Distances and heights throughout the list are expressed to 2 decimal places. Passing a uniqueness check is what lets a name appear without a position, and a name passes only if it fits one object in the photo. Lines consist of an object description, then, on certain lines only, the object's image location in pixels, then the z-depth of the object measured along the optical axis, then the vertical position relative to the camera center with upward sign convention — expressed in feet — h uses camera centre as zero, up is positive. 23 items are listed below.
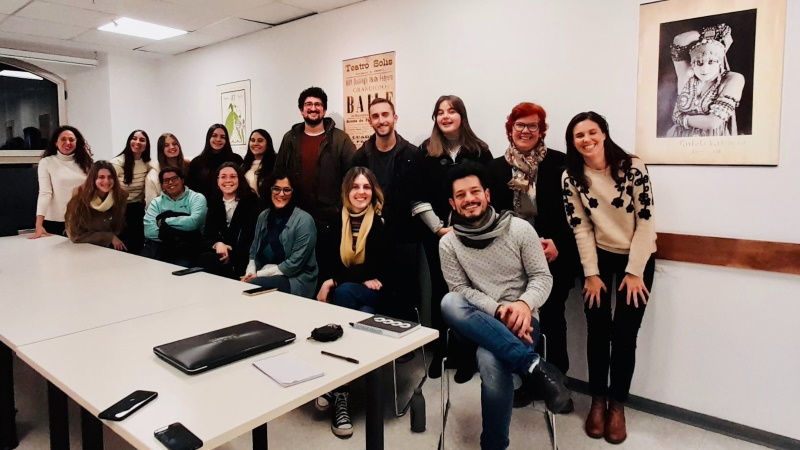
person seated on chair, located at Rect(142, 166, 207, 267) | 11.66 -0.97
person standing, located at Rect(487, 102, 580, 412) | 8.50 -0.40
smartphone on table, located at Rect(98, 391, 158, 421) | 3.58 -1.63
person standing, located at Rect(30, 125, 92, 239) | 13.02 +0.14
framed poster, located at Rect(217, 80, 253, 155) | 15.31 +2.05
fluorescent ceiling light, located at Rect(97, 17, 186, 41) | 14.12 +4.29
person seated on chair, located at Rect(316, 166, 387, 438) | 9.07 -1.10
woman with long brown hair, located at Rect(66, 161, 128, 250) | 11.85 -0.69
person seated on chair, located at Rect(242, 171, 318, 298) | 9.45 -1.28
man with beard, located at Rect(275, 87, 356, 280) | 11.40 +0.50
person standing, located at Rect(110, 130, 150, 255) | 13.50 +0.05
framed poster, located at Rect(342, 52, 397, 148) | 11.79 +2.17
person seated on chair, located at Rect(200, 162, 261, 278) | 11.34 -1.00
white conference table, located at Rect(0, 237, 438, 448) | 3.76 -1.62
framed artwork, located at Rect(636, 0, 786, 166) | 7.22 +1.42
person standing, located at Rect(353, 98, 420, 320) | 9.11 -0.12
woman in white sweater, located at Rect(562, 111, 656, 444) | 7.61 -1.06
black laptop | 4.39 -1.54
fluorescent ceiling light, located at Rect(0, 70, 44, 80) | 17.65 +3.67
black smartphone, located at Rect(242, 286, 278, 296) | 6.90 -1.52
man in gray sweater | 6.36 -1.55
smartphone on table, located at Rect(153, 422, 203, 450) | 3.23 -1.67
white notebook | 4.17 -1.62
